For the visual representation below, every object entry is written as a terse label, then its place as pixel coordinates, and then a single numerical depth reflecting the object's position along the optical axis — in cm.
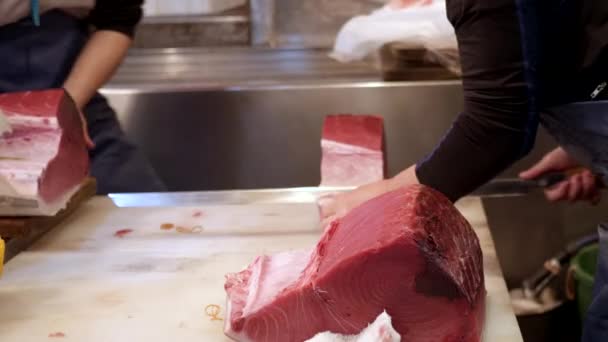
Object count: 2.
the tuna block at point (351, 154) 160
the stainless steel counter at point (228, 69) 206
